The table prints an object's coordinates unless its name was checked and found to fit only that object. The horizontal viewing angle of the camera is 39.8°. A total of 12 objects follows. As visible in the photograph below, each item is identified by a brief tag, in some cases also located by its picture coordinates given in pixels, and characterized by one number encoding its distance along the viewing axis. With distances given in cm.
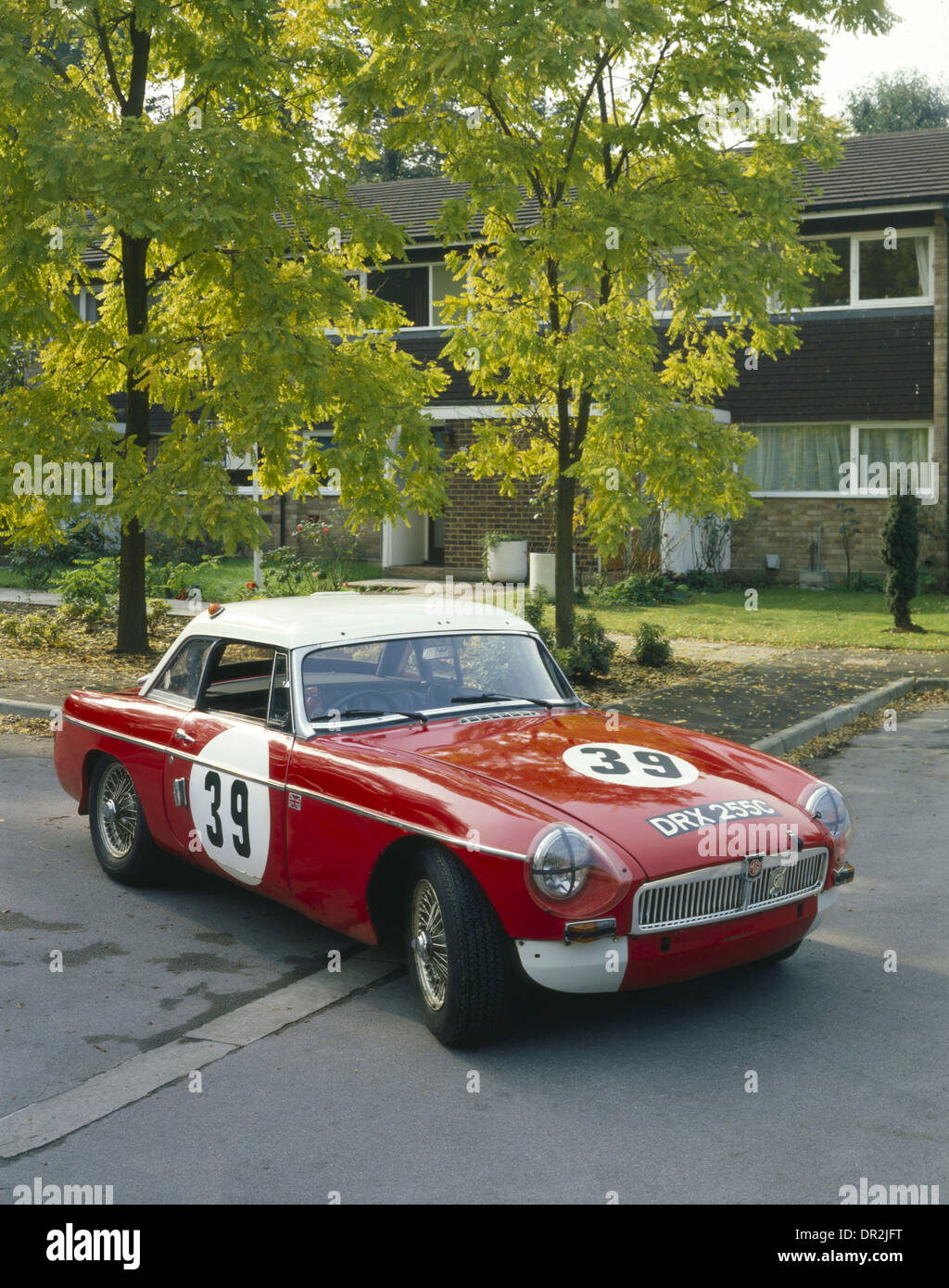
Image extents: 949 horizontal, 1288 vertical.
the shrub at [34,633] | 1479
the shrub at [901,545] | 1614
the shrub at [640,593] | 1978
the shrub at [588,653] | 1198
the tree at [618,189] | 1059
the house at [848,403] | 2158
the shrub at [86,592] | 1573
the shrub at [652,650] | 1330
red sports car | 423
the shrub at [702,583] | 2198
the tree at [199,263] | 1044
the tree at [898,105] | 4875
